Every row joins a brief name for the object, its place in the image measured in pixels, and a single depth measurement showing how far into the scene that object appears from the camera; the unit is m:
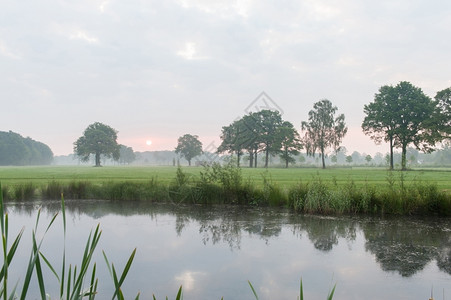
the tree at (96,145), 72.56
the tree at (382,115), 41.25
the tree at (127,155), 138.50
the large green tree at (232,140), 62.38
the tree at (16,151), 102.88
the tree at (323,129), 49.94
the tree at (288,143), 57.41
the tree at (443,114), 36.41
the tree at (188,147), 86.62
